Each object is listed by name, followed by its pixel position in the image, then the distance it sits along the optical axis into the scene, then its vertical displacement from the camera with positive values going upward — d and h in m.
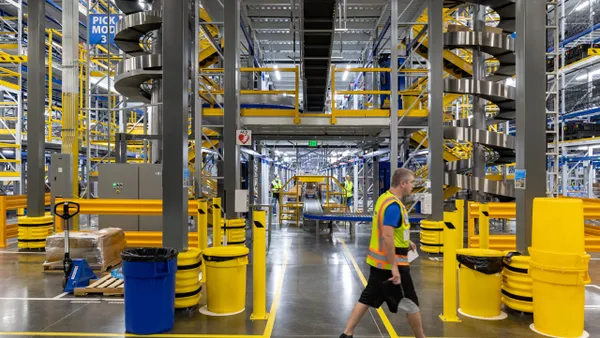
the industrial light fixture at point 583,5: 19.04 +8.50
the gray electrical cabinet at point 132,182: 9.78 -0.27
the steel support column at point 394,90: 9.43 +2.05
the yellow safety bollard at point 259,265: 4.98 -1.24
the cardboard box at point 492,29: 9.87 +3.75
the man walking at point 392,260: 3.85 -0.92
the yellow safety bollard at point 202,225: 6.63 -0.94
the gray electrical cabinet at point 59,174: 9.57 -0.06
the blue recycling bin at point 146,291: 4.48 -1.43
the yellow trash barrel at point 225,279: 5.10 -1.46
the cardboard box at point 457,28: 11.05 +4.29
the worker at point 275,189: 17.40 -0.84
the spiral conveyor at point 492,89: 9.02 +1.96
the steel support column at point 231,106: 8.69 +1.55
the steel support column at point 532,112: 5.28 +0.83
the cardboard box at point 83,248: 7.61 -1.54
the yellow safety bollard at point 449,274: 5.02 -1.37
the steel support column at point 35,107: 9.40 +1.62
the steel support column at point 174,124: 5.38 +0.68
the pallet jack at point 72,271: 6.21 -1.68
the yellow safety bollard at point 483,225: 6.96 -1.00
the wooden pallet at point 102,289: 6.03 -1.87
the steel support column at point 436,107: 9.04 +1.56
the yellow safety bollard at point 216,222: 7.09 -0.97
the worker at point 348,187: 17.71 -0.74
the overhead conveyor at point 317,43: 7.17 +2.92
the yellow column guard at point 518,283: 5.04 -1.51
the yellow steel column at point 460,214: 6.78 -0.83
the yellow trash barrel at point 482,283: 5.06 -1.52
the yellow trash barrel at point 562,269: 4.43 -1.14
